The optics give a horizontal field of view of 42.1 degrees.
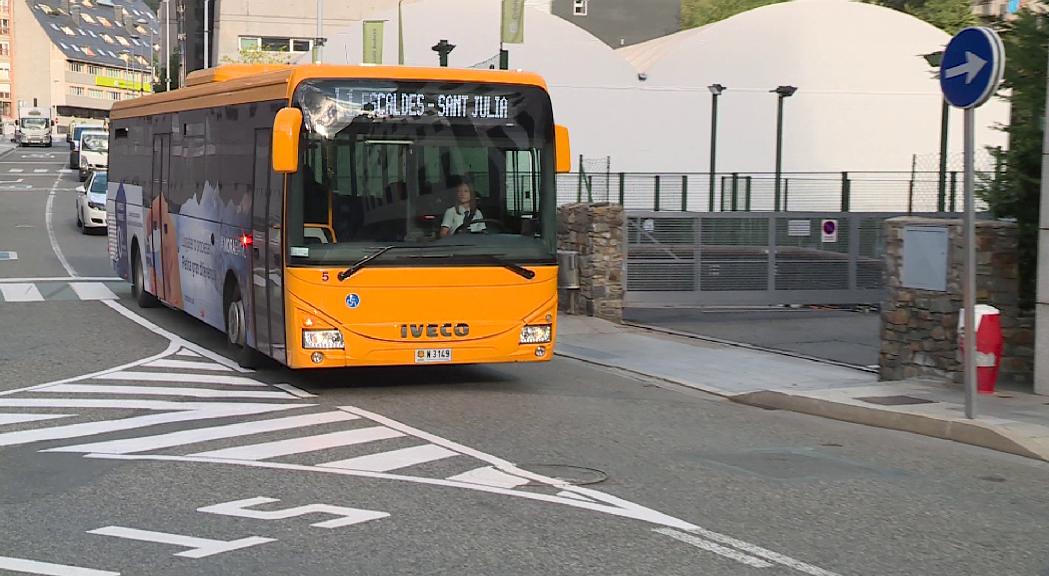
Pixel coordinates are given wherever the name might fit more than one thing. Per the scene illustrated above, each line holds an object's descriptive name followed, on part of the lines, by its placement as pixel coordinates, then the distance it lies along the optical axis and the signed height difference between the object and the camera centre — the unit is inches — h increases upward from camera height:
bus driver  478.6 +0.5
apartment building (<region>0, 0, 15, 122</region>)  6451.8 +702.2
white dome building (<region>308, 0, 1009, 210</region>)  2046.0 +181.5
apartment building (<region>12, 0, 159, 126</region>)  6402.6 +715.0
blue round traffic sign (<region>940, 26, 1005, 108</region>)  410.0 +46.9
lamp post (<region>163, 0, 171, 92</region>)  3205.7 +467.3
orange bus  468.4 -1.6
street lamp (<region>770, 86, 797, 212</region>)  1411.2 +126.8
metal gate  888.9 -28.4
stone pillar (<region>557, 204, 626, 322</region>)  802.8 -27.4
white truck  4146.2 +229.1
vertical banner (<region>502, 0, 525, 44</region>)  1130.0 +158.0
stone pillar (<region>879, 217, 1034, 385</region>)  514.6 -35.2
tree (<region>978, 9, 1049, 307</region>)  514.3 +30.7
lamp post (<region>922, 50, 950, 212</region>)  1032.8 +43.5
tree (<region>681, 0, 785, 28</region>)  3644.2 +560.4
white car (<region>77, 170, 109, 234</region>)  1393.9 +3.1
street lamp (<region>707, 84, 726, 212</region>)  1510.8 +120.9
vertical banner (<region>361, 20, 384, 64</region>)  1362.0 +171.9
